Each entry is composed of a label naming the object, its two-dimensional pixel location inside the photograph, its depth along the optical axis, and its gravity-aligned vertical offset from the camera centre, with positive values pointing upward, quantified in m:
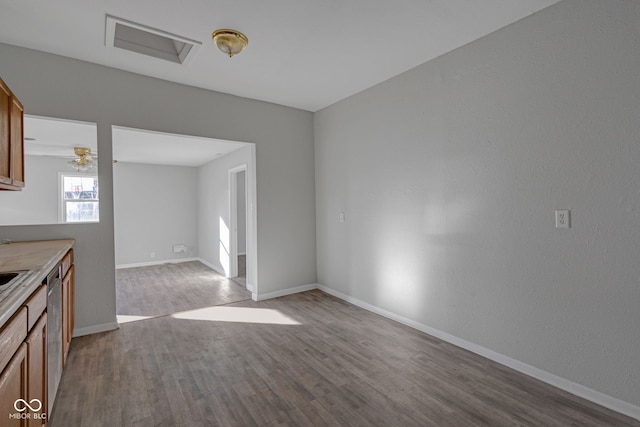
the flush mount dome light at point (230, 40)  2.50 +1.42
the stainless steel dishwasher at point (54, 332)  1.80 -0.70
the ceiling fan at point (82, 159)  5.18 +0.99
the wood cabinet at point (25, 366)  1.12 -0.61
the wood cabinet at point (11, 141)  2.08 +0.56
